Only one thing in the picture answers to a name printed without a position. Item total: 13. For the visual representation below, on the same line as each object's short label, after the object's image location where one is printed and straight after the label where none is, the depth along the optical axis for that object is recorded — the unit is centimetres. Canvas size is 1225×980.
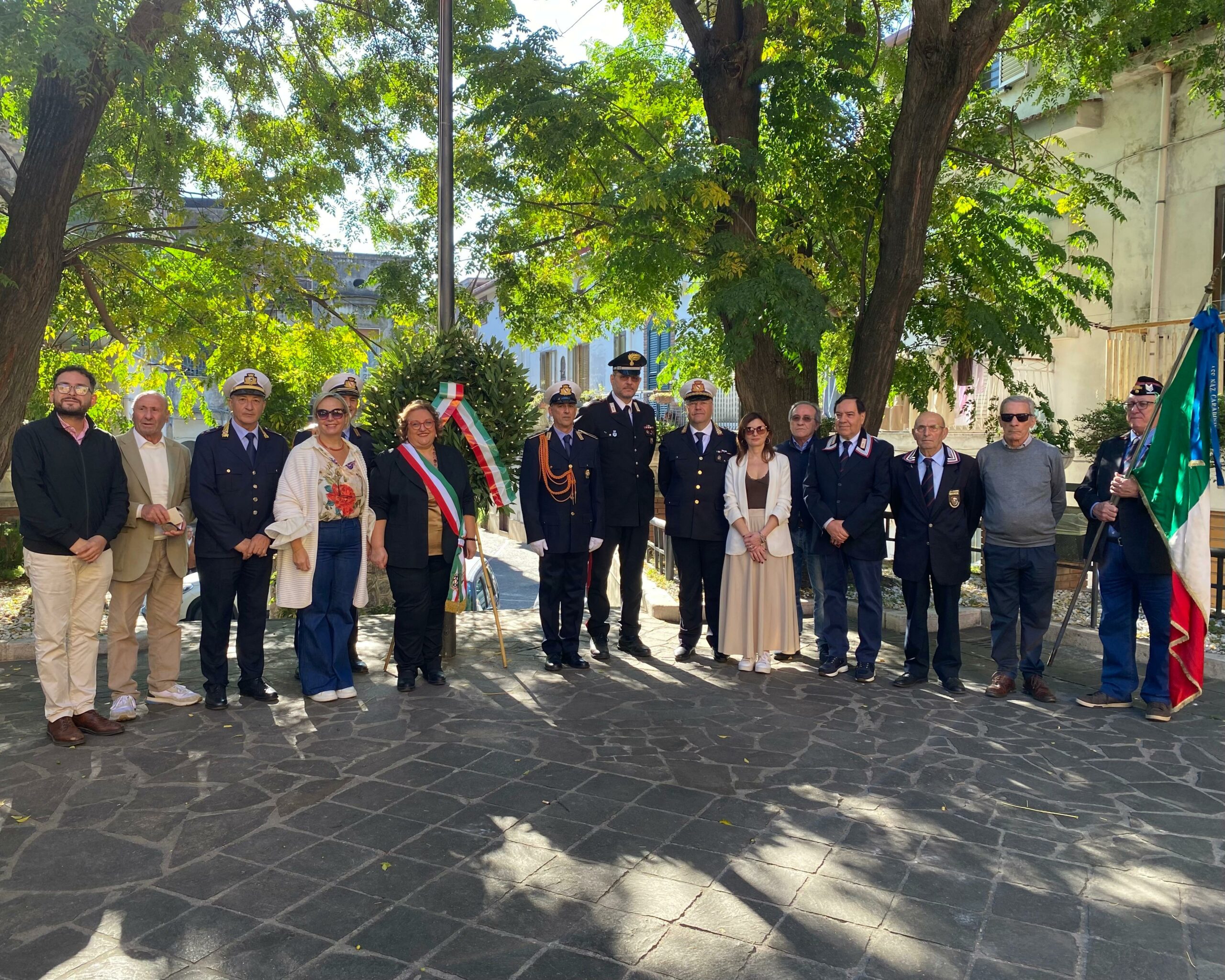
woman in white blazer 775
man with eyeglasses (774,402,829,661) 830
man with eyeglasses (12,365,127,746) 588
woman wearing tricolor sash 716
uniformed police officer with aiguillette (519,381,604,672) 786
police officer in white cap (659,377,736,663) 813
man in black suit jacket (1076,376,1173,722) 663
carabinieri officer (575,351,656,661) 827
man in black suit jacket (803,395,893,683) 756
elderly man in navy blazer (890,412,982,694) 726
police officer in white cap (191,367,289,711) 669
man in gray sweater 705
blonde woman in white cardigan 675
